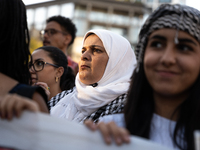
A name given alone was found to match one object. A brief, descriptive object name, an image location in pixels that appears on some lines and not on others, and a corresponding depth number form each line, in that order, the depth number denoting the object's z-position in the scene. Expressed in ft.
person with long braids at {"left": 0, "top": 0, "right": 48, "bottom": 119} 4.83
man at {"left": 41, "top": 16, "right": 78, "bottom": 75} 16.28
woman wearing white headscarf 8.33
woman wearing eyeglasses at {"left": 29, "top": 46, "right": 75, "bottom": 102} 11.14
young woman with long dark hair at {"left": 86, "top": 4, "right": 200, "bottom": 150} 4.60
